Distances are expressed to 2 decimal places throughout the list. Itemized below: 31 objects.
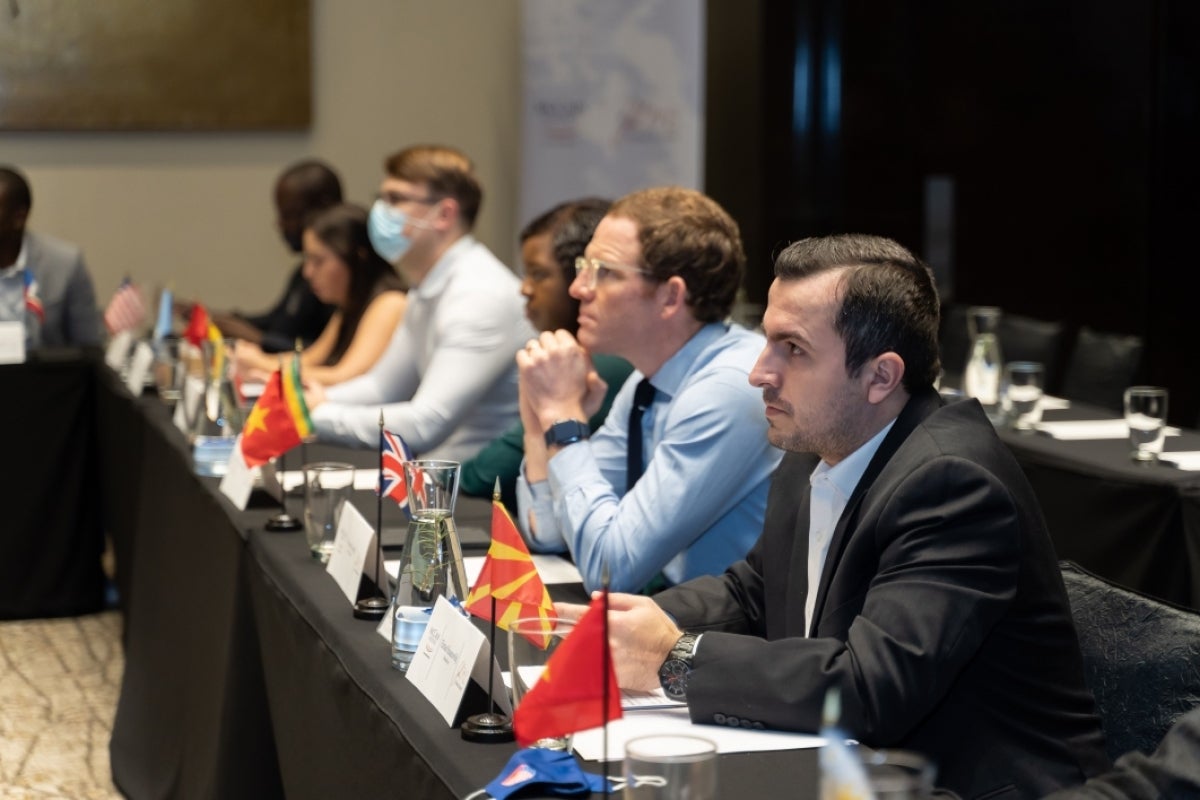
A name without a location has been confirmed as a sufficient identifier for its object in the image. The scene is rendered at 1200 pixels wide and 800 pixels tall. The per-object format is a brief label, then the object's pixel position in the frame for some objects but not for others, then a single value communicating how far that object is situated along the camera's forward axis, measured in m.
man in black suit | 3.00
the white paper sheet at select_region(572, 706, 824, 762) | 2.92
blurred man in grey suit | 10.18
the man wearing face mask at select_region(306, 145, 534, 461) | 7.08
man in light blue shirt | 4.56
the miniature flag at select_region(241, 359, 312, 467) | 5.17
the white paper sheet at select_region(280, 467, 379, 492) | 5.77
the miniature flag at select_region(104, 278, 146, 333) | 9.88
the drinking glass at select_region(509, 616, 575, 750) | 2.87
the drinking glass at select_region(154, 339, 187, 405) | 8.09
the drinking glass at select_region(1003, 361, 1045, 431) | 7.61
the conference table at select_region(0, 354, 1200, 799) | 3.29
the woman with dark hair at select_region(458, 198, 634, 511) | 5.81
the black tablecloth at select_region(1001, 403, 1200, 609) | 6.32
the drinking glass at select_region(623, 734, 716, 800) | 2.18
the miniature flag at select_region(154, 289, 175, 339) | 9.50
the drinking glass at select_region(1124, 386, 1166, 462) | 6.71
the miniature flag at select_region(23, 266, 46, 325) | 10.13
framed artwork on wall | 13.12
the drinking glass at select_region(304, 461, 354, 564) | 4.65
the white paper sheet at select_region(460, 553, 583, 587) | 4.46
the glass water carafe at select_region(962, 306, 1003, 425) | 8.07
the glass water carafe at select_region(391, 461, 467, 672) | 3.50
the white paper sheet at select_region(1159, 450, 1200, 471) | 6.64
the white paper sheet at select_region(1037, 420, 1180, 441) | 7.57
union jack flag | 4.21
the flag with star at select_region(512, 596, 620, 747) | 2.50
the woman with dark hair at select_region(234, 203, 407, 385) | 8.91
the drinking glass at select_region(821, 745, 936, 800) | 1.76
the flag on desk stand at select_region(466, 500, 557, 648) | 3.18
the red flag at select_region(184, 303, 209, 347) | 8.02
